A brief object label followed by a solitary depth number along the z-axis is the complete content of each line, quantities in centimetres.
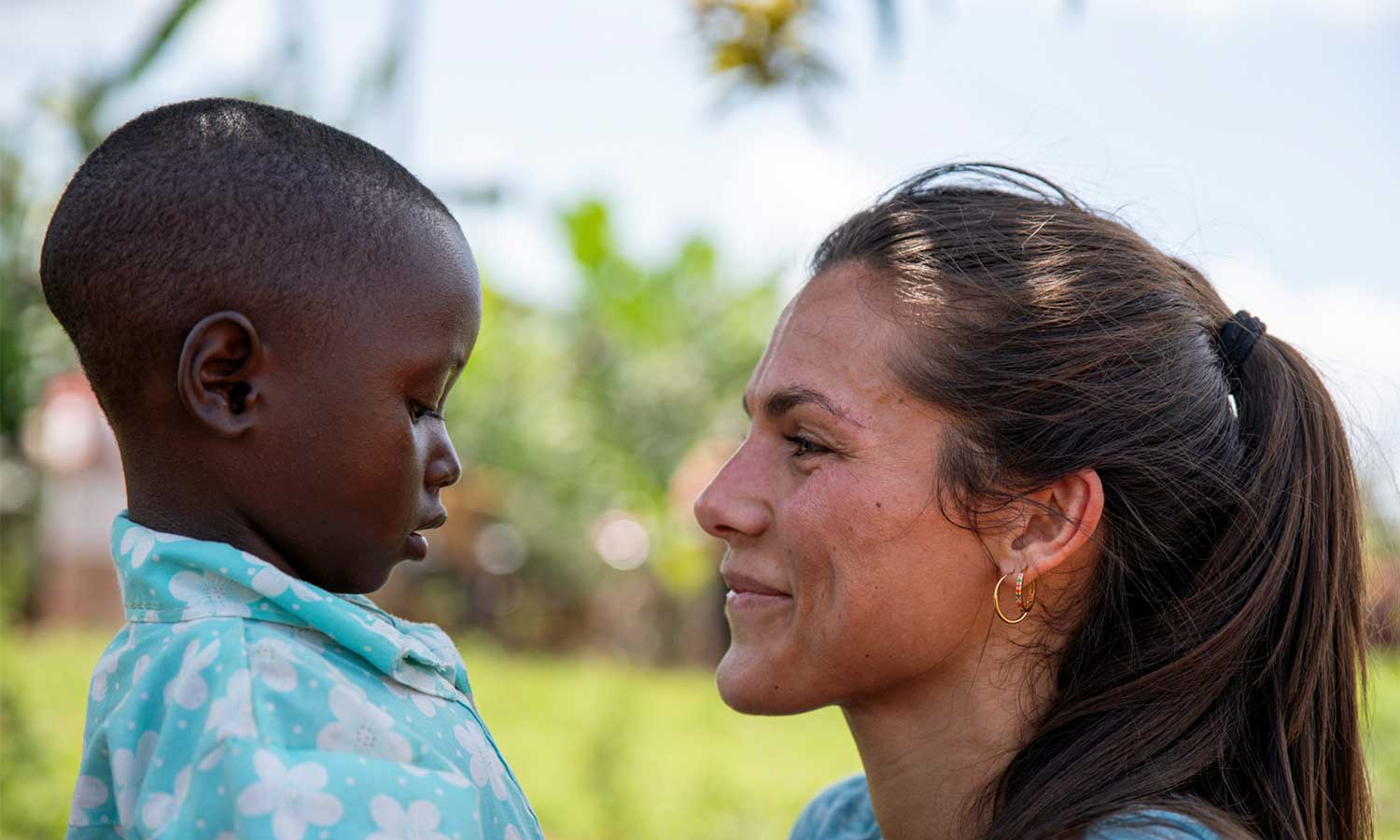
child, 67
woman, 87
